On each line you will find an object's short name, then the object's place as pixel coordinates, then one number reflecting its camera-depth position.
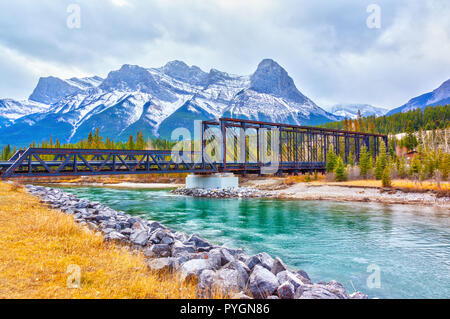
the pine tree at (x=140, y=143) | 101.45
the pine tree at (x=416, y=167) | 37.38
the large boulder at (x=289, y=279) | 6.31
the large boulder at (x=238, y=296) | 5.12
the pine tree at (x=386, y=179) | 33.09
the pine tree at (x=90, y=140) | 98.94
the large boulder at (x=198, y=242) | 10.18
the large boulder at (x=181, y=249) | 8.35
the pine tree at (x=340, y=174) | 43.22
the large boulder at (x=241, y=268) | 6.60
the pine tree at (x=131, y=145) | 100.25
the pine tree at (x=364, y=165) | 44.36
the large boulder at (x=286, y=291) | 5.73
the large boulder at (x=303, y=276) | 7.18
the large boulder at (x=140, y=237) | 9.52
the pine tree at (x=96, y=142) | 95.53
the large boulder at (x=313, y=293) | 5.45
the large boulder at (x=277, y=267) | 7.23
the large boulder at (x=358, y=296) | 6.22
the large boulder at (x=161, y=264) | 6.51
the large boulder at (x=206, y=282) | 5.43
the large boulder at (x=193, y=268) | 6.03
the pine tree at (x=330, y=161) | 48.53
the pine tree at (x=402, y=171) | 41.12
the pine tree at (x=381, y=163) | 42.37
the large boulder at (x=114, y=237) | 9.27
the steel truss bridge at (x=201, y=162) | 22.25
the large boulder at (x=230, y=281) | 5.67
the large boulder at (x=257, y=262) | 7.64
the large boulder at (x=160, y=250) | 8.52
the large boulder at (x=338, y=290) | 5.94
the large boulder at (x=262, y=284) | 5.87
